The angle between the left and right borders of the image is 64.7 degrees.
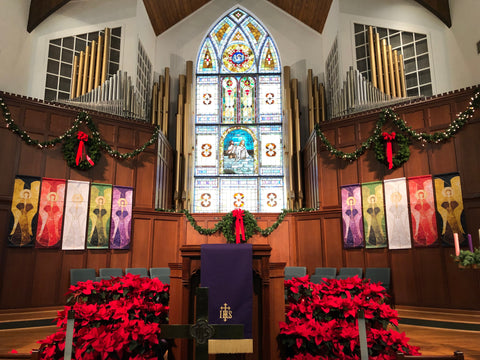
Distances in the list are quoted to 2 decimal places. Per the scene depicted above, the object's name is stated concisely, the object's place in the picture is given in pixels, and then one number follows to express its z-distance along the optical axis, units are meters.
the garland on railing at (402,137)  7.59
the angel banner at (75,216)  8.06
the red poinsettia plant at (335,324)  3.15
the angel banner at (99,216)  8.35
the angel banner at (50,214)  7.75
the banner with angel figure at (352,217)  8.56
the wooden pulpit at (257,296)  3.06
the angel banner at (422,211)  7.67
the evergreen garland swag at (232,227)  9.45
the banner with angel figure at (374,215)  8.27
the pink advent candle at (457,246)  3.73
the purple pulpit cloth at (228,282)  2.92
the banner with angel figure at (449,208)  7.36
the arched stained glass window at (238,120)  11.88
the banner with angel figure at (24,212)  7.45
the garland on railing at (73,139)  7.70
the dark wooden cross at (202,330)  2.39
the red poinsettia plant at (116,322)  3.09
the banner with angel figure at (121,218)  8.63
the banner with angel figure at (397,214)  7.96
